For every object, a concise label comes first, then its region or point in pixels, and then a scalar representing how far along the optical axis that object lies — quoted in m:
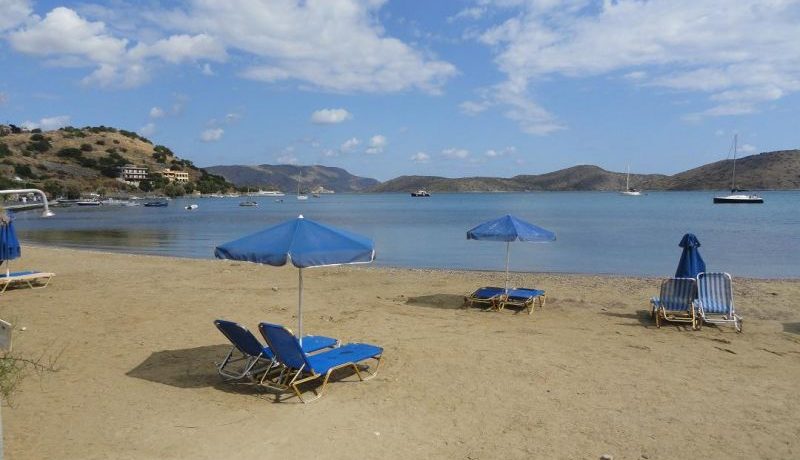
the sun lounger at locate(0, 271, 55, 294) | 12.09
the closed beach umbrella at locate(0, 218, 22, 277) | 11.39
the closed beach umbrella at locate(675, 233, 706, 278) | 9.92
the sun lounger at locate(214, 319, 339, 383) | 6.32
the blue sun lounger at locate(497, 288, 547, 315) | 10.94
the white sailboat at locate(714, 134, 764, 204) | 95.81
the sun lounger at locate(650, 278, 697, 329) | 9.67
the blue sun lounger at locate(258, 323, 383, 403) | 5.85
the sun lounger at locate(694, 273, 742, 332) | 9.56
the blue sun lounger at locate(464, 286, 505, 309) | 11.09
